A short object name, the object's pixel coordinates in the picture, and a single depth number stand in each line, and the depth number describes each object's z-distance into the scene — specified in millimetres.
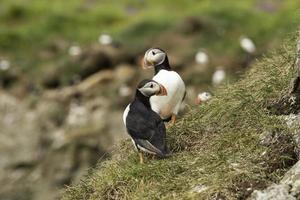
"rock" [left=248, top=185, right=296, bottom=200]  11469
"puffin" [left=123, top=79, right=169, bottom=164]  14141
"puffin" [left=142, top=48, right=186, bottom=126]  16719
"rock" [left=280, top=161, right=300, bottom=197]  11562
